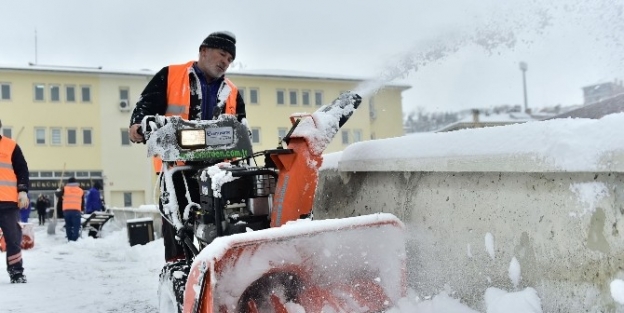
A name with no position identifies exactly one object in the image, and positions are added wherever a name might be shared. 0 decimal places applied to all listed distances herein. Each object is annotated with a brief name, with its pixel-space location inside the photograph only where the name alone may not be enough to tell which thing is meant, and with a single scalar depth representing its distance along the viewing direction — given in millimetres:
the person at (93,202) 17281
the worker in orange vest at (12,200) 5727
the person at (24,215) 16233
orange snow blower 2078
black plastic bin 9734
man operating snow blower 3355
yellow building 34594
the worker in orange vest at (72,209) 12625
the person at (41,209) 27547
